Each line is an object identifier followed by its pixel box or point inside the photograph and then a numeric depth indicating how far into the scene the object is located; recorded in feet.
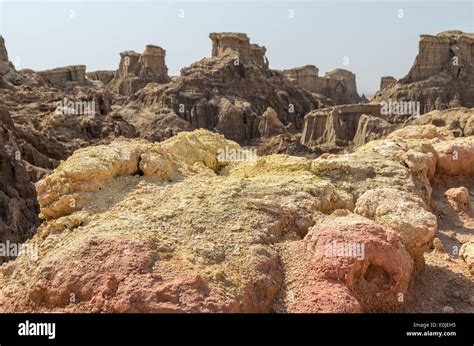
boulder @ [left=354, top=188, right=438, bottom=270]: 14.55
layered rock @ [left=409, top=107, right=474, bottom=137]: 98.53
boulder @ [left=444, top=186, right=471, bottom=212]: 21.25
